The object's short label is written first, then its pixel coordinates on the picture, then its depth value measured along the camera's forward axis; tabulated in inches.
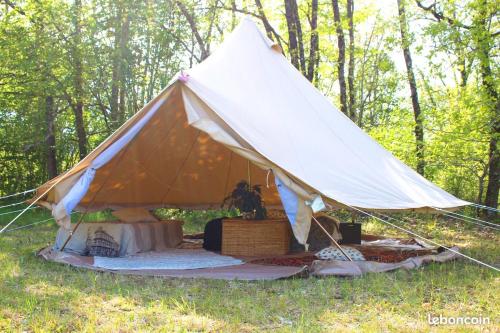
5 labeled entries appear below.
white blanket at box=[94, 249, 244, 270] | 182.2
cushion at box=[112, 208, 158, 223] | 228.0
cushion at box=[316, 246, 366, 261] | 186.8
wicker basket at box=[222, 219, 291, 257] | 213.2
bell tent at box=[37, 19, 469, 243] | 172.2
